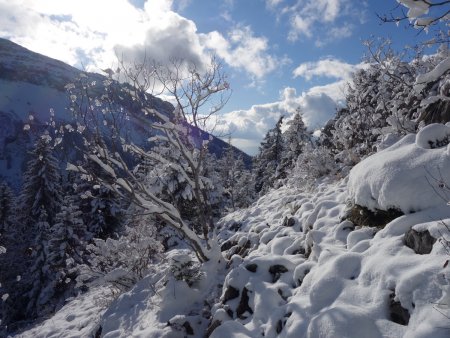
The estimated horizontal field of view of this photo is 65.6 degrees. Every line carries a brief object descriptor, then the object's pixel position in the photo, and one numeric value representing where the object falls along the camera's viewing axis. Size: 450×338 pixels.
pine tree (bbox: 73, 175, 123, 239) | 23.23
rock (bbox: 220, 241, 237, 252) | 9.72
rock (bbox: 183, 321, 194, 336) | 6.72
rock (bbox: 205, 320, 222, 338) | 6.25
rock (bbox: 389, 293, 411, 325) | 3.89
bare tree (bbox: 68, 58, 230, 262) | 8.52
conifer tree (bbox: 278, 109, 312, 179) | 30.64
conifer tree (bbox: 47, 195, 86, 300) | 21.77
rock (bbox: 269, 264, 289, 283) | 6.53
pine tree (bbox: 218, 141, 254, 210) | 35.41
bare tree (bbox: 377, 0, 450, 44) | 2.97
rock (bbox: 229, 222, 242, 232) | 11.14
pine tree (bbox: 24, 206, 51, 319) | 22.39
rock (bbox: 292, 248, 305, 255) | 6.97
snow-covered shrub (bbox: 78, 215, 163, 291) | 10.05
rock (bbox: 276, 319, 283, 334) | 5.13
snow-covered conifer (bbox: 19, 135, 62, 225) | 25.88
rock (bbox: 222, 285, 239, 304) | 6.75
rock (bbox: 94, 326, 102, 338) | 8.31
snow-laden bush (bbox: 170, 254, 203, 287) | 8.10
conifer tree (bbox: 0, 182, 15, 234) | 27.71
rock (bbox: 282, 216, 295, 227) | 8.47
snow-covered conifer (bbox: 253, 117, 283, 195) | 35.56
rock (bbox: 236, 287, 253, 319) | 6.11
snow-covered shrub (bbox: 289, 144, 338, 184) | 11.97
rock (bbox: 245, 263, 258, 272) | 7.01
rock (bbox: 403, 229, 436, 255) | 4.41
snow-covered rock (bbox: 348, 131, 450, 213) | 5.25
